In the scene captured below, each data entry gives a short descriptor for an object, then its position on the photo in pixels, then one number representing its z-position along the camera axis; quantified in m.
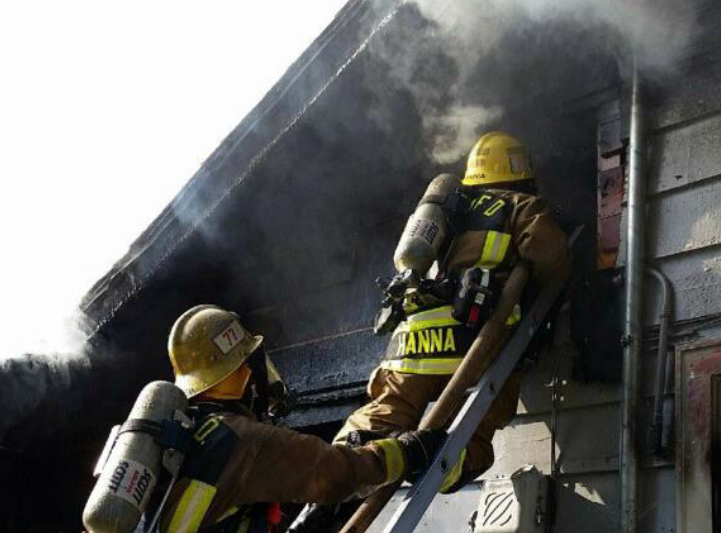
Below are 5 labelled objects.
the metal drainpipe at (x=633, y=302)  4.14
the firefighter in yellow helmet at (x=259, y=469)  3.61
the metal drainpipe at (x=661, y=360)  4.15
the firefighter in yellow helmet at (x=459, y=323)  4.33
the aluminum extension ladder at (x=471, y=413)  3.71
